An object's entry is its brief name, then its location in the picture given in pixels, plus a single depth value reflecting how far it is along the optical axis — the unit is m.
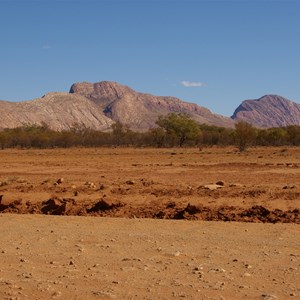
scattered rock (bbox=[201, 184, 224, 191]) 18.55
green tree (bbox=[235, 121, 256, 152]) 61.03
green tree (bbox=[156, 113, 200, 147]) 86.88
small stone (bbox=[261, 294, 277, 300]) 6.30
